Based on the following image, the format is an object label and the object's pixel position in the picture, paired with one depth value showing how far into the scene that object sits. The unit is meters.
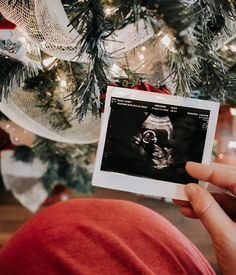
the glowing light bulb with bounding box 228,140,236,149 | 0.93
